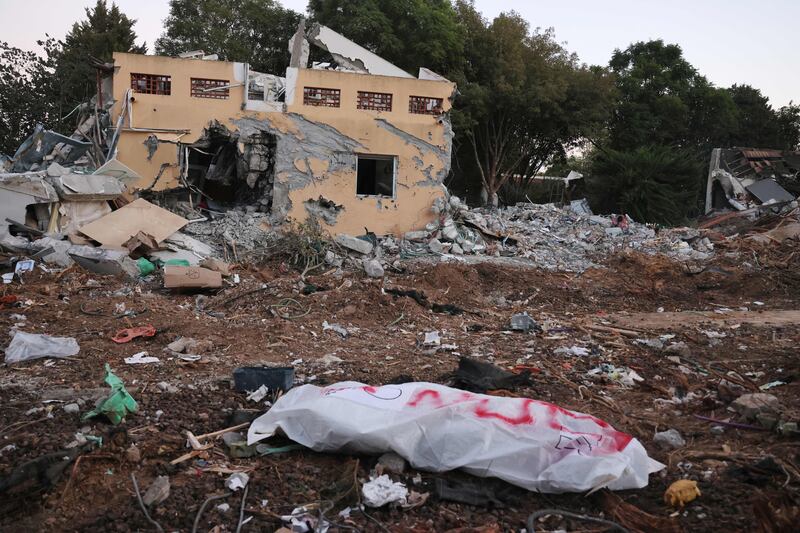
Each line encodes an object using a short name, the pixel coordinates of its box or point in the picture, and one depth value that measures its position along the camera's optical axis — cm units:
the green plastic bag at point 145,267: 963
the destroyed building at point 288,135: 1311
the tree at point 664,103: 2478
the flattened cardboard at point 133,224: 1053
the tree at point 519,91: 1975
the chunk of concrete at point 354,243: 1230
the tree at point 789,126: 2777
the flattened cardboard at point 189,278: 864
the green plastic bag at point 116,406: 384
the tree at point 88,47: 2208
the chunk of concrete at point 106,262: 945
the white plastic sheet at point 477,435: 303
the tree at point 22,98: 2119
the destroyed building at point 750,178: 2020
